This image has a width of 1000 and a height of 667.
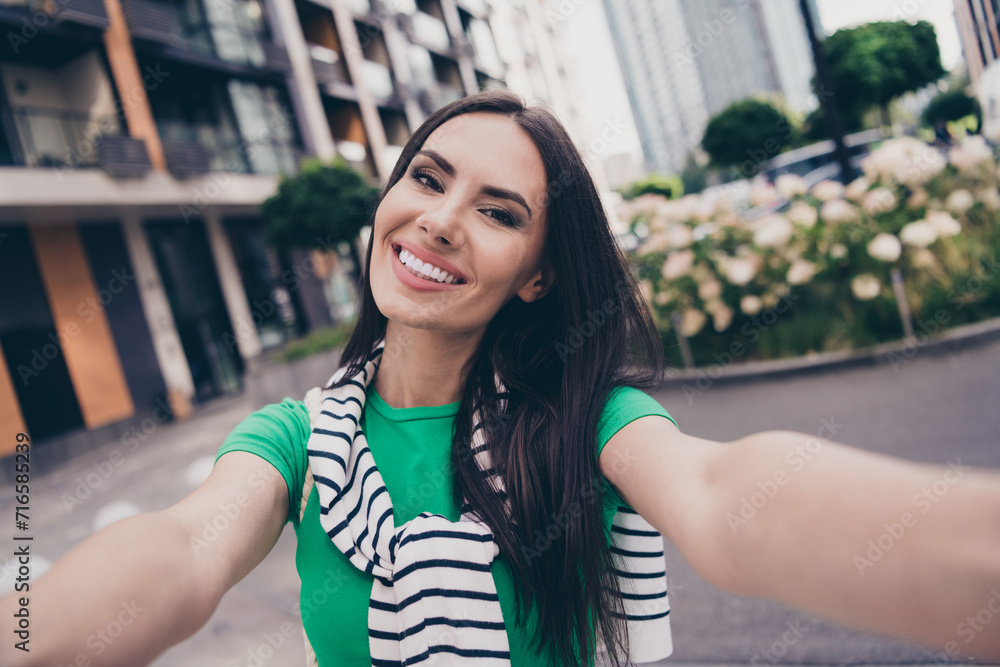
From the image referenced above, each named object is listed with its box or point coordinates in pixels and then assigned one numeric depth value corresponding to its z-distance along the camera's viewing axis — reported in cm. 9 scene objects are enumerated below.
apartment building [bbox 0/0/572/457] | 1073
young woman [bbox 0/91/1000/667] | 65
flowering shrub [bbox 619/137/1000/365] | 509
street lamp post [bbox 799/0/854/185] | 708
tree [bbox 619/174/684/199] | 2950
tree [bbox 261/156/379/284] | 962
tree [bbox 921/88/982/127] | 2352
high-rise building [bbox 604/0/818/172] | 9519
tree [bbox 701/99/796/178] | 2017
